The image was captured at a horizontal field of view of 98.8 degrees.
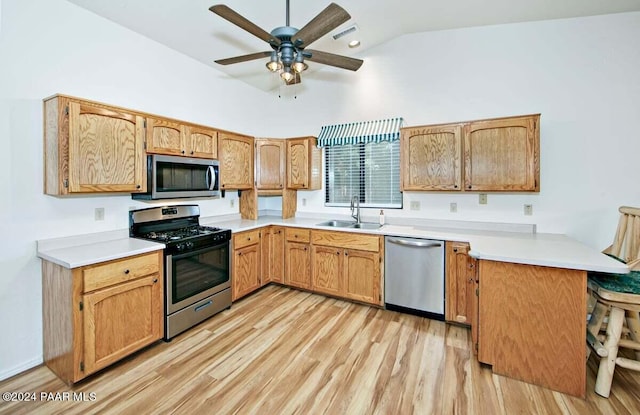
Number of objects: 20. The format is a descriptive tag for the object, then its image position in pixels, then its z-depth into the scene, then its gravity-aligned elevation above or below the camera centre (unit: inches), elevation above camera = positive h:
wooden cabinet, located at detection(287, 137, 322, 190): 157.4 +23.6
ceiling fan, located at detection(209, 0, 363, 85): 68.5 +47.1
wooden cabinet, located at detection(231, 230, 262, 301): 128.1 -29.2
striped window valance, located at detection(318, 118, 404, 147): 138.1 +38.5
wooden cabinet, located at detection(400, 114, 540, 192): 104.7 +20.0
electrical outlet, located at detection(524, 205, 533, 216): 115.2 -2.6
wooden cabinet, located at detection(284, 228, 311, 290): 141.9 -28.4
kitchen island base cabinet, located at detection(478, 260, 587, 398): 73.1 -33.9
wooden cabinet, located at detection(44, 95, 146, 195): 82.0 +18.5
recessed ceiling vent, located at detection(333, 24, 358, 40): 124.3 +80.1
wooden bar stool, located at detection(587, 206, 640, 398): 70.2 -31.1
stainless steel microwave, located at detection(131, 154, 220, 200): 104.7 +11.2
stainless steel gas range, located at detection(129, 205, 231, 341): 99.7 -23.1
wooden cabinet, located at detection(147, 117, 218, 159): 104.5 +27.5
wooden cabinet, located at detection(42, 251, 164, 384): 76.4 -32.8
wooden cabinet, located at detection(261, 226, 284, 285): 149.2 -27.5
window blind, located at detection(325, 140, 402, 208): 147.4 +17.1
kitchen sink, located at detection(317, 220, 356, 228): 149.3 -10.5
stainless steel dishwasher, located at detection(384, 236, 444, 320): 111.7 -30.4
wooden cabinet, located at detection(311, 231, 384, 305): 124.6 -29.1
